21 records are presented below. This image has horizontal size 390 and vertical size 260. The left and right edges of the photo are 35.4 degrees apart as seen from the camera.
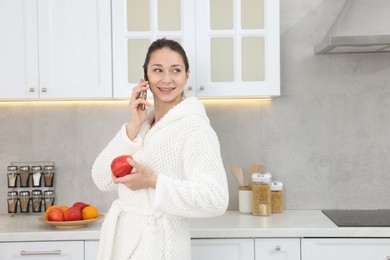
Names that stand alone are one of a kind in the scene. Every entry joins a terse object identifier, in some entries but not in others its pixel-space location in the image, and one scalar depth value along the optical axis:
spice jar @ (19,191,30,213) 3.44
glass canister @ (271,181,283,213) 3.34
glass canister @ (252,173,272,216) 3.24
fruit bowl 2.97
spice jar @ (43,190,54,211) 3.47
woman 2.04
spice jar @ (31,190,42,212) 3.45
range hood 2.97
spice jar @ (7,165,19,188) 3.46
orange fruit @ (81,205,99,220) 3.04
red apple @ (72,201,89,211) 3.07
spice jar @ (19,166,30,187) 3.47
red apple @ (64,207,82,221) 3.01
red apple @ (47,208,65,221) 3.00
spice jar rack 3.45
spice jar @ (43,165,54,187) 3.48
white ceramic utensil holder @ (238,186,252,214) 3.33
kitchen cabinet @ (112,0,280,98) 3.15
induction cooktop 2.97
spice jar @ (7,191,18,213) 3.44
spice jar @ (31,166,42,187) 3.48
